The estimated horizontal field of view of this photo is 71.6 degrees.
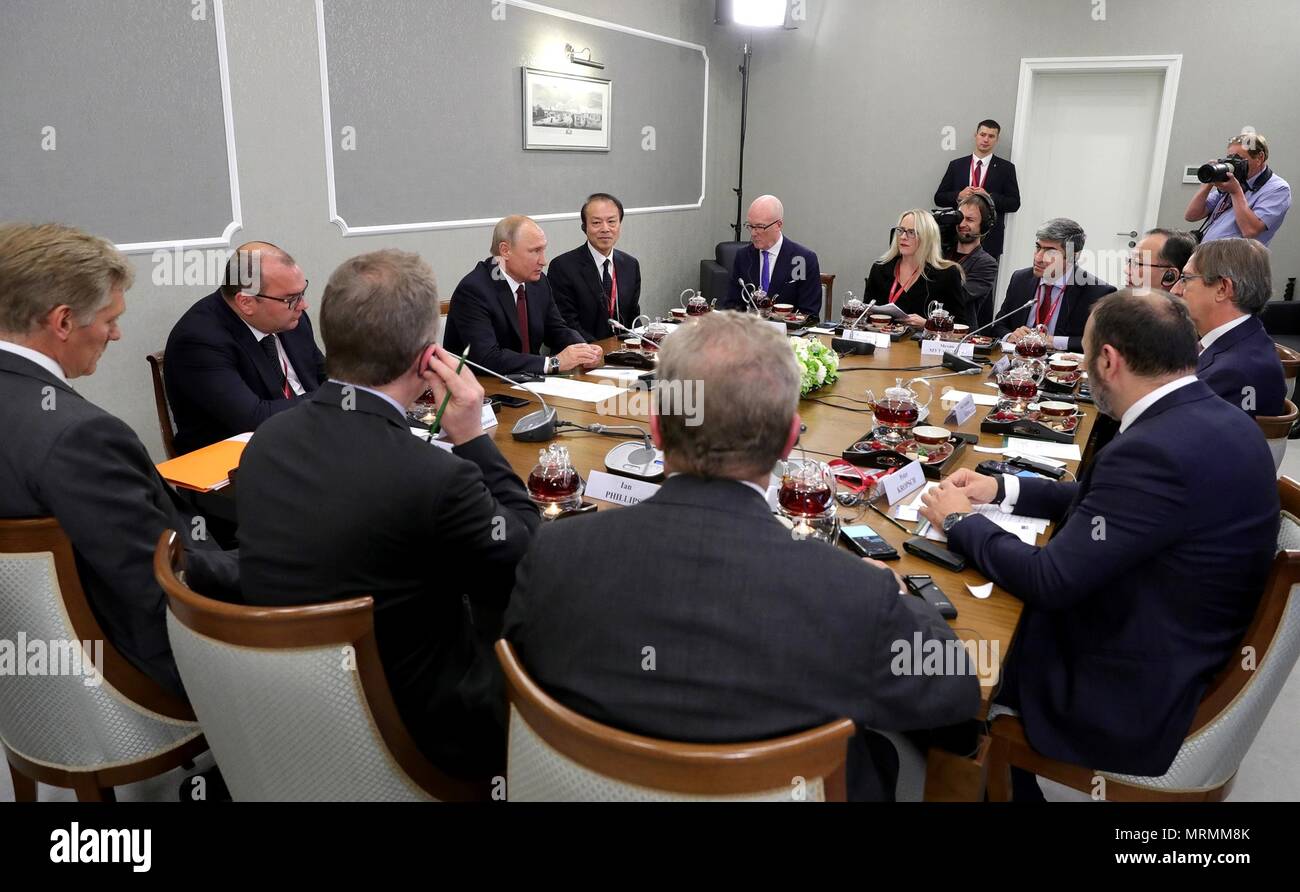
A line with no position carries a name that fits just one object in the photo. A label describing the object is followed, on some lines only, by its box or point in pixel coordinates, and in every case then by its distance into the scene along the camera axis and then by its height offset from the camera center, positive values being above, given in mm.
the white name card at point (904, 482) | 1981 -600
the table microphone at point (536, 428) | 2363 -590
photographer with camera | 5203 +97
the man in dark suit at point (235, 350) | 2662 -469
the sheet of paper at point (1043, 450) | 2395 -627
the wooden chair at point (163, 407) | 2973 -718
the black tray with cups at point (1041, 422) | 2525 -606
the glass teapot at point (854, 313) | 4297 -510
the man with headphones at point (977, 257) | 4918 -277
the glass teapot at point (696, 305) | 3906 -447
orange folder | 1967 -617
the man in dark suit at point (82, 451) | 1475 -425
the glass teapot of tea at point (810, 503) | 1745 -569
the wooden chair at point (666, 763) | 883 -551
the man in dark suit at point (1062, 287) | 4008 -338
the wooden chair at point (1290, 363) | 3088 -496
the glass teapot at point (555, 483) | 1894 -584
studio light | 6789 +1375
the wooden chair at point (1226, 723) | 1453 -843
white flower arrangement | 2887 -514
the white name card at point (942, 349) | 3676 -566
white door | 6500 +448
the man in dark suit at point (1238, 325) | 2596 -319
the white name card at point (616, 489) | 1896 -600
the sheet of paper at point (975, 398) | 2948 -613
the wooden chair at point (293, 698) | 1166 -675
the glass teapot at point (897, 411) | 2371 -527
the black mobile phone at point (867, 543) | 1699 -630
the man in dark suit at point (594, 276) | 4297 -367
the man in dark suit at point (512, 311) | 3297 -451
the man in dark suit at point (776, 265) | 4875 -341
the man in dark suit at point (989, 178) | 6633 +204
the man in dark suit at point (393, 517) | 1363 -482
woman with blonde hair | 4637 -331
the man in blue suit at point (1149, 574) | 1504 -601
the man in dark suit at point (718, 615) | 997 -457
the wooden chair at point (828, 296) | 5441 -577
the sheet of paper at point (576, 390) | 2861 -611
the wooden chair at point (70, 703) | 1439 -881
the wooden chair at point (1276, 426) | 2314 -530
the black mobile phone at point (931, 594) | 1507 -646
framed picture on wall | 5355 +510
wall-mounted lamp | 5582 +849
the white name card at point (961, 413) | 2648 -590
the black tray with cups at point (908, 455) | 2209 -608
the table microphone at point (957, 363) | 3398 -575
